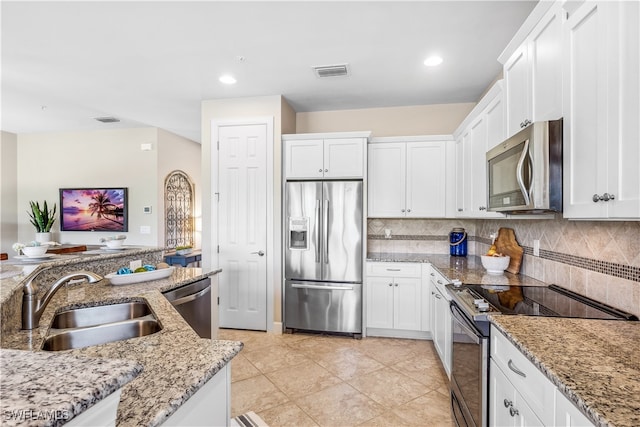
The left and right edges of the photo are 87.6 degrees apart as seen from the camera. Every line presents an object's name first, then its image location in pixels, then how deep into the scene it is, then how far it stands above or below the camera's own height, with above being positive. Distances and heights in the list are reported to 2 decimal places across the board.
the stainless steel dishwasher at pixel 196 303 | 2.23 -0.65
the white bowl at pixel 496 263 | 2.66 -0.40
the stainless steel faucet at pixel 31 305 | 1.33 -0.37
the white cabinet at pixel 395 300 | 3.48 -0.91
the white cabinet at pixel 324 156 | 3.65 +0.64
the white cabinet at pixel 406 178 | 3.72 +0.40
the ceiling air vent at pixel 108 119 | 4.93 +1.41
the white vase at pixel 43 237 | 5.53 -0.40
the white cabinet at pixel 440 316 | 2.55 -0.87
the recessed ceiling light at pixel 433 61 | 2.89 +1.35
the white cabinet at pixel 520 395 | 0.97 -0.62
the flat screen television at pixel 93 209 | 5.62 +0.07
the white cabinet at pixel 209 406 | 0.88 -0.56
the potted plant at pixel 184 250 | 5.66 -0.64
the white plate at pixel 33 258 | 2.21 -0.30
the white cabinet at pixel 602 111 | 1.06 +0.37
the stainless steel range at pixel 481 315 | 1.55 -0.49
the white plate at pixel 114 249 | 2.81 -0.30
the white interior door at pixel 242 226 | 3.85 -0.15
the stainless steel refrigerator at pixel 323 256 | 3.58 -0.46
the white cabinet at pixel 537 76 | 1.51 +0.72
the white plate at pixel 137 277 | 2.17 -0.43
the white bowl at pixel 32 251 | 2.23 -0.25
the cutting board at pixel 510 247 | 2.67 -0.28
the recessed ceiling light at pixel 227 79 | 3.31 +1.36
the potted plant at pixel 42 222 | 5.54 -0.15
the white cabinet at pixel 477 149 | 2.36 +0.55
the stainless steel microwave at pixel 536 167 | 1.48 +0.22
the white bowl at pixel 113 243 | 2.80 -0.26
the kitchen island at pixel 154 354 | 0.78 -0.46
